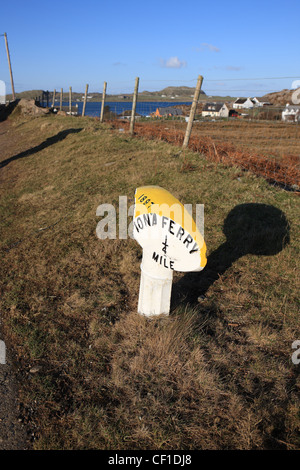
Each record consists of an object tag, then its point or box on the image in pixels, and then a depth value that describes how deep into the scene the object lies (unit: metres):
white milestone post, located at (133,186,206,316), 2.67
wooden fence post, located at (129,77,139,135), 12.80
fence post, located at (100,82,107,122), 17.06
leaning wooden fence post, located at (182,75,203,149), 8.87
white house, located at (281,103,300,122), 33.72
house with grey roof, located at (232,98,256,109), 115.91
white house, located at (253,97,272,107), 105.31
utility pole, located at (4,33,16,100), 34.38
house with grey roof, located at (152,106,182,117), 61.25
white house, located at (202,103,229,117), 94.25
